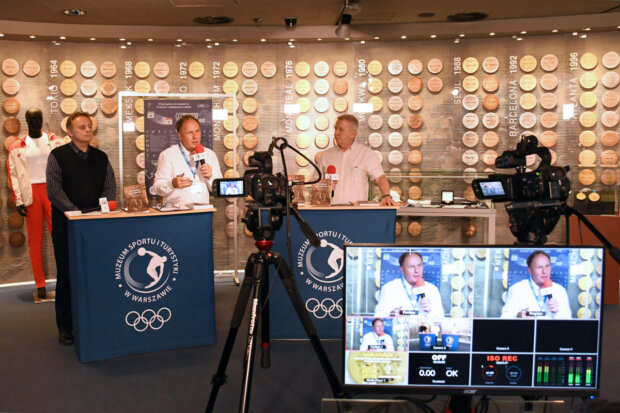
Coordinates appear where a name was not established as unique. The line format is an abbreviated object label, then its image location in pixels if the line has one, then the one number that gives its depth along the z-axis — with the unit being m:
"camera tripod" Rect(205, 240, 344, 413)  2.42
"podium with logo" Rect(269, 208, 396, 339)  3.86
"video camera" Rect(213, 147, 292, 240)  2.64
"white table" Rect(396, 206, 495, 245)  5.68
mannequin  5.42
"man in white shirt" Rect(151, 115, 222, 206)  4.67
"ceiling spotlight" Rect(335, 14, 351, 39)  6.26
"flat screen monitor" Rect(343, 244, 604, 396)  1.53
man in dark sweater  4.00
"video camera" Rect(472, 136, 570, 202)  2.52
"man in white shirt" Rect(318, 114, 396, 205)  4.87
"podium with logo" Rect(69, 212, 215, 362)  3.59
